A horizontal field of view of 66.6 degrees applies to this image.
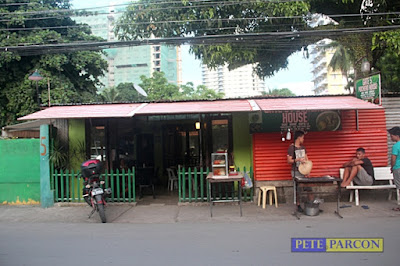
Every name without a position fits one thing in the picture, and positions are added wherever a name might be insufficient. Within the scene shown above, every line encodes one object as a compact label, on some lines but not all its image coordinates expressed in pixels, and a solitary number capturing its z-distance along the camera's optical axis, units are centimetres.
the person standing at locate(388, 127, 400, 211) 678
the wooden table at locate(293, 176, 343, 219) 648
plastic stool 745
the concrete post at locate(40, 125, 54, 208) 799
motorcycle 660
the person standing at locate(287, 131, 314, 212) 687
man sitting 739
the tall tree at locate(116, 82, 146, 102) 3791
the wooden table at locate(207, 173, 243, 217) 688
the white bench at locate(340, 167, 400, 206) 744
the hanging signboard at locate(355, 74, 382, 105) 723
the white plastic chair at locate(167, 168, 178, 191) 1034
